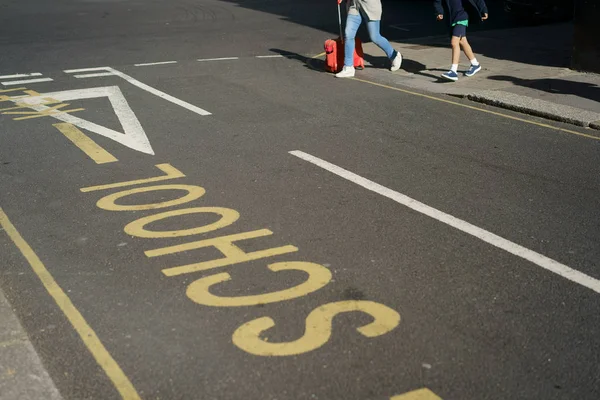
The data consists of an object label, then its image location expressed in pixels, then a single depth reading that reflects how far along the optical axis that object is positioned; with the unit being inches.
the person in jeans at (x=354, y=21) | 565.6
